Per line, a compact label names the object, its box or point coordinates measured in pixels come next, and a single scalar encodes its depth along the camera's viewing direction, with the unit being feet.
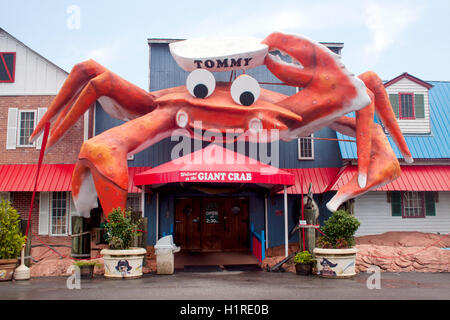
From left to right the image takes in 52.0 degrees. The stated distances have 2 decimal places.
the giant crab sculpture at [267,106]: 46.78
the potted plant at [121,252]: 38.70
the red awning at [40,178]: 55.67
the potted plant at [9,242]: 38.09
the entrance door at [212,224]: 62.03
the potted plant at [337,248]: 39.04
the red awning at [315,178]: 58.29
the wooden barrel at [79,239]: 47.19
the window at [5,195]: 58.34
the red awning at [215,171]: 42.39
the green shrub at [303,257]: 41.88
